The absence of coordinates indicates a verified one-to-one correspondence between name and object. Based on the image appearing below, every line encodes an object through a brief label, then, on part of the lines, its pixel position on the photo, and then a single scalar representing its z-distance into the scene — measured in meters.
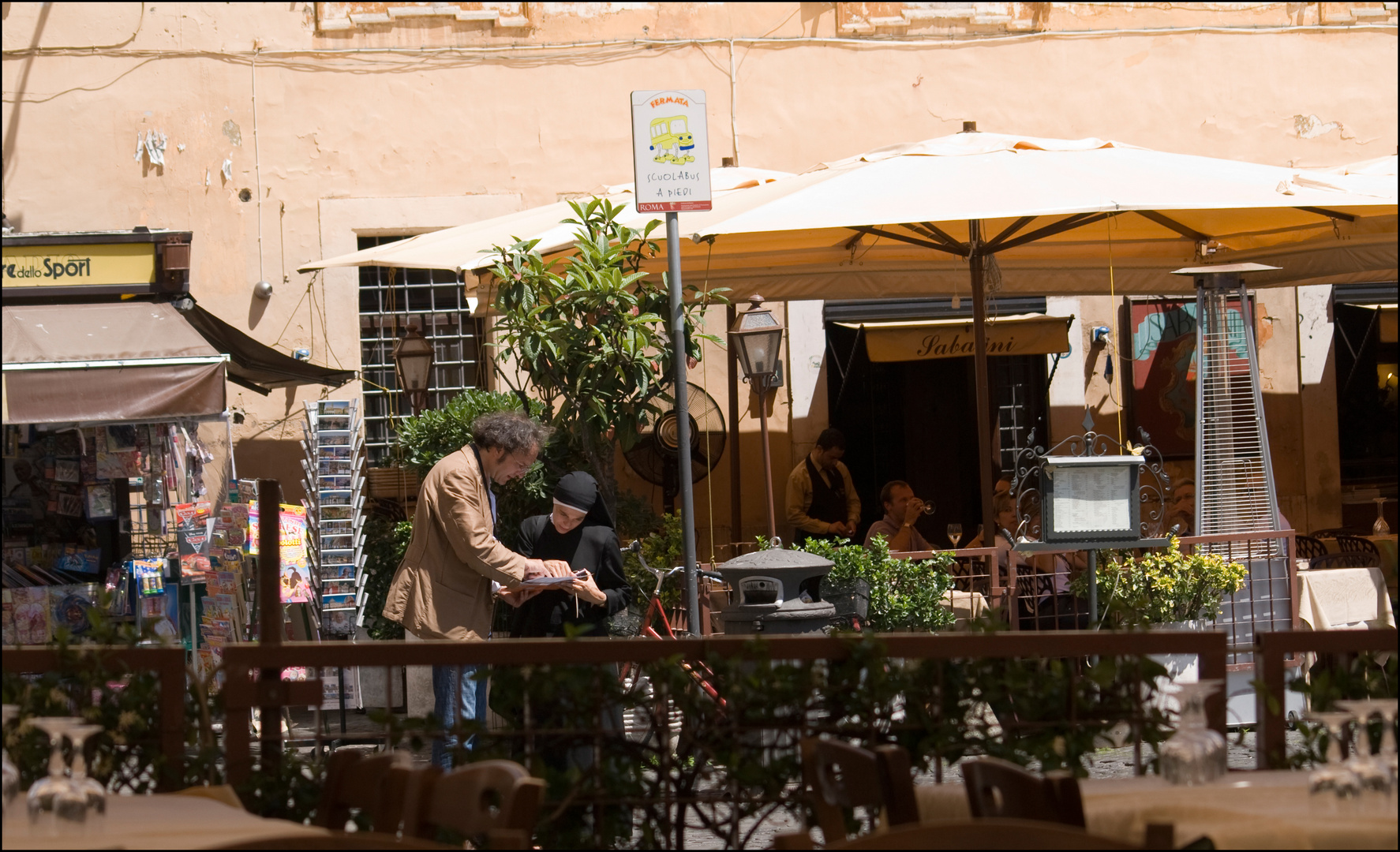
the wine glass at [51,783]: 6.72
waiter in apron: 23.56
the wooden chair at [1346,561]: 18.94
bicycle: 15.04
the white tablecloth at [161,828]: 6.59
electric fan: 24.36
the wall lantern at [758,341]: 17.03
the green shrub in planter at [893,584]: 15.31
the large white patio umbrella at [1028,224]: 14.44
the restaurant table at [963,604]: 16.16
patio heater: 16.08
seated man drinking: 20.08
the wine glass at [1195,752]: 7.23
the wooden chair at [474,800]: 6.43
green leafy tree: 17.03
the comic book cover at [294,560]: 18.12
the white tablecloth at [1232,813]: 6.45
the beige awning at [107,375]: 16.61
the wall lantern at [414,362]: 22.44
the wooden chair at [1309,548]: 21.22
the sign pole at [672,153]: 12.20
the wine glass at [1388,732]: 6.72
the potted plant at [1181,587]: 15.13
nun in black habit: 12.83
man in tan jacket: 12.90
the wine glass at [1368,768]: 6.70
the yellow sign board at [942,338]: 25.23
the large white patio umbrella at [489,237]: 17.11
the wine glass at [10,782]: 7.07
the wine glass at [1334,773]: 6.74
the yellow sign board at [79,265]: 19.25
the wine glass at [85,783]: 6.69
